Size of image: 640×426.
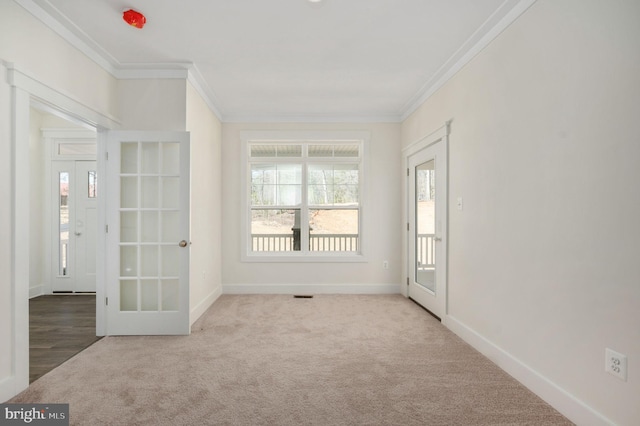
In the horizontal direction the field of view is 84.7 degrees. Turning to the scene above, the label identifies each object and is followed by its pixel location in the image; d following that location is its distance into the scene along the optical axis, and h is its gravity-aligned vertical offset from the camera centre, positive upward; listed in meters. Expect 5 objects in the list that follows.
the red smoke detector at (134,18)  2.62 +1.45
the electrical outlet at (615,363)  1.74 -0.77
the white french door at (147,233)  3.50 -0.24
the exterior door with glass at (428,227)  3.90 -0.20
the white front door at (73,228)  5.29 -0.29
